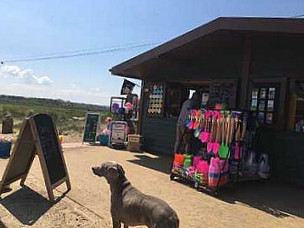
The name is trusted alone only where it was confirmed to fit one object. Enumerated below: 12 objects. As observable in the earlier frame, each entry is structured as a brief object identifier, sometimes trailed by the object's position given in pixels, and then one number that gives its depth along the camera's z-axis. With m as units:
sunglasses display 8.15
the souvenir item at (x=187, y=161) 5.04
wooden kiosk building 5.11
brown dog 2.47
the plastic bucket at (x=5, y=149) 6.54
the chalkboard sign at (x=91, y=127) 9.44
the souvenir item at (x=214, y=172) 4.52
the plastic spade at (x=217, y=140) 4.70
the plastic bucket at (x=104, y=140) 9.00
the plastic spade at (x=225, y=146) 4.60
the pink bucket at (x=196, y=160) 4.90
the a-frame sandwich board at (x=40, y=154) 3.98
